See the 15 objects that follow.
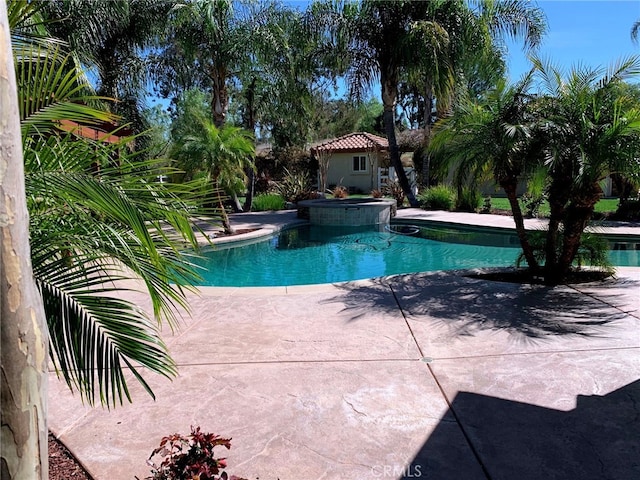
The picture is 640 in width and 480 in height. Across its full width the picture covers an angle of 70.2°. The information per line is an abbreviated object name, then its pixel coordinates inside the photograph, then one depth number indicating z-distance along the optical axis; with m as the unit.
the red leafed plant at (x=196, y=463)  2.04
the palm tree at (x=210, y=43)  15.97
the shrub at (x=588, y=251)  7.23
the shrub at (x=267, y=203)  20.66
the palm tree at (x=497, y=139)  6.48
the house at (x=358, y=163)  27.50
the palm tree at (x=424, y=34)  16.94
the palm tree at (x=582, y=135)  5.91
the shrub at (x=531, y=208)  14.99
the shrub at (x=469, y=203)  18.12
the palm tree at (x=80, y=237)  2.19
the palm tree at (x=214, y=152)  12.06
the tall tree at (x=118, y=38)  14.76
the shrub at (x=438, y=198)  18.95
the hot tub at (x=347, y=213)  16.58
